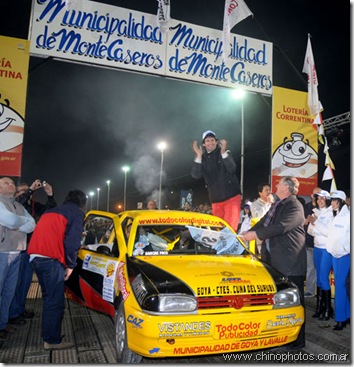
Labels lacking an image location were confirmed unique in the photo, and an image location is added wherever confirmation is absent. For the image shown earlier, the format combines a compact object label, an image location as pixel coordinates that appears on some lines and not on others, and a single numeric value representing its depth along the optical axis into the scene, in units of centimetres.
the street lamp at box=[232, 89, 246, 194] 854
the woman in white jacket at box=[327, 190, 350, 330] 496
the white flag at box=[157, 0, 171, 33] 758
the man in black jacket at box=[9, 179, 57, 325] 500
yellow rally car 313
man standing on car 737
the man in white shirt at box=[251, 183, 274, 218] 780
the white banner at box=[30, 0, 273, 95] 715
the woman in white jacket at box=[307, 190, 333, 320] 543
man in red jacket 394
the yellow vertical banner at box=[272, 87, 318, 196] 880
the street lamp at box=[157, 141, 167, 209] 2161
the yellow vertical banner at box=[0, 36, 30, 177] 664
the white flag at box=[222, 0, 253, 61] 803
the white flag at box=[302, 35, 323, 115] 895
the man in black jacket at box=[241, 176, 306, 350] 442
